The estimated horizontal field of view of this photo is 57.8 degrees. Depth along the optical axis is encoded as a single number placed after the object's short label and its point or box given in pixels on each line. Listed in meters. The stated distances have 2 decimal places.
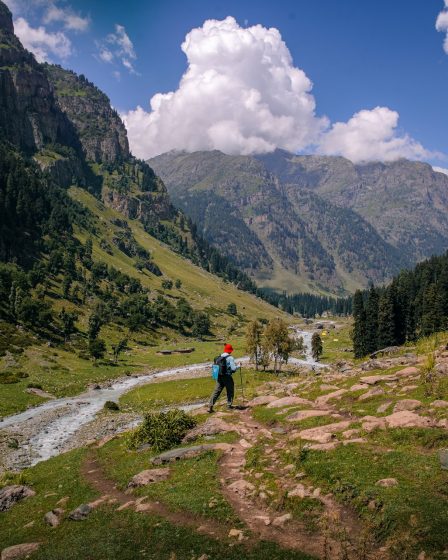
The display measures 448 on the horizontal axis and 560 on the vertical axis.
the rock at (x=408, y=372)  28.03
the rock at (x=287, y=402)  27.98
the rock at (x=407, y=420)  18.66
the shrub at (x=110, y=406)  51.72
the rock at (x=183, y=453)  20.77
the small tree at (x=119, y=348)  101.21
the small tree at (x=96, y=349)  92.62
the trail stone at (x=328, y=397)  27.20
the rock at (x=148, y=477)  18.41
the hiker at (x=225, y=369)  27.44
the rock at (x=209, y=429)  23.95
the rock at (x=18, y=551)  14.09
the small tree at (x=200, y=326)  166.38
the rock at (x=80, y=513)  16.28
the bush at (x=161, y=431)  23.71
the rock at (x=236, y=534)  12.74
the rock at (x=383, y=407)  21.73
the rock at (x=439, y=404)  19.92
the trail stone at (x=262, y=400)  30.52
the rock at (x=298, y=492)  14.61
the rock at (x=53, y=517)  16.52
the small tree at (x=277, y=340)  81.62
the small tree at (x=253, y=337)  86.88
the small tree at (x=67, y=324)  104.84
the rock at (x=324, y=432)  19.48
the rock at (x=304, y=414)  23.95
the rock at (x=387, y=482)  14.00
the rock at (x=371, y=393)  24.80
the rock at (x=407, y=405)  21.02
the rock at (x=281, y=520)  13.30
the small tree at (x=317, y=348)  115.93
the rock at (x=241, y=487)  15.90
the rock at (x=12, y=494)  19.81
